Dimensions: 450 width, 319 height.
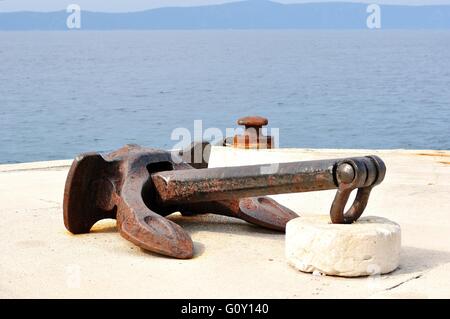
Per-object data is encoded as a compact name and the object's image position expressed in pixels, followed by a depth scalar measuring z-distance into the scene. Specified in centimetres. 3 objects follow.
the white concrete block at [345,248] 648
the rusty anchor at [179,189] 658
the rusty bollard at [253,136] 1288
